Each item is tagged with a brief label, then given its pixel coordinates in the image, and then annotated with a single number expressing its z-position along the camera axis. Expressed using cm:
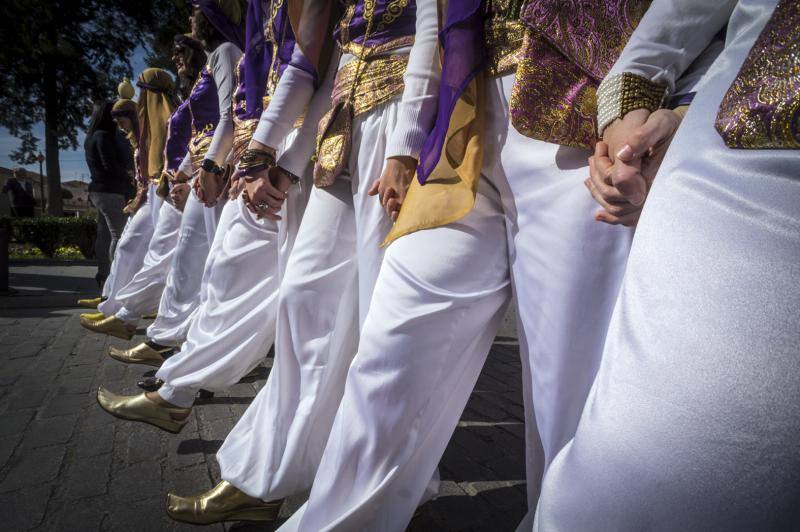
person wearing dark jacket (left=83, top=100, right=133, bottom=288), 552
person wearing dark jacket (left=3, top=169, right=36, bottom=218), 1373
